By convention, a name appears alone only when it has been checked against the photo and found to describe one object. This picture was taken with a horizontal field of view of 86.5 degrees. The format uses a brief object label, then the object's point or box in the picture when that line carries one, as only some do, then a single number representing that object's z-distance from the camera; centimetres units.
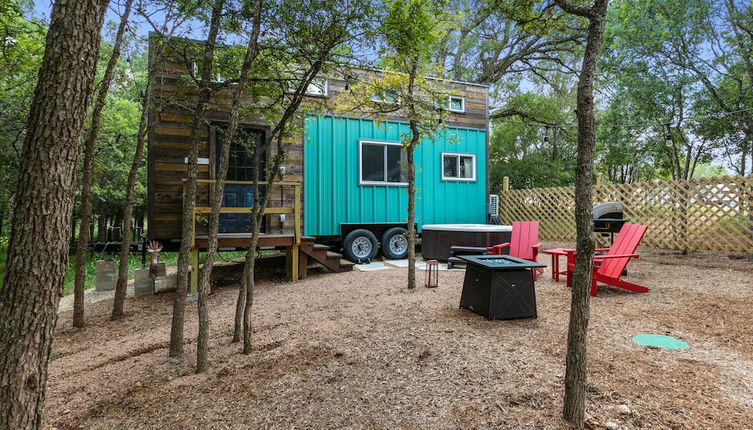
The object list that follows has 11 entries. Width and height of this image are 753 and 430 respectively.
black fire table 339
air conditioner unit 902
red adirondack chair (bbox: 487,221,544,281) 561
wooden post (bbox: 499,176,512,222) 1165
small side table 509
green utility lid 284
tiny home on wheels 618
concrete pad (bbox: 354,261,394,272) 655
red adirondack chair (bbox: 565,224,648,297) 445
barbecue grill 672
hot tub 694
